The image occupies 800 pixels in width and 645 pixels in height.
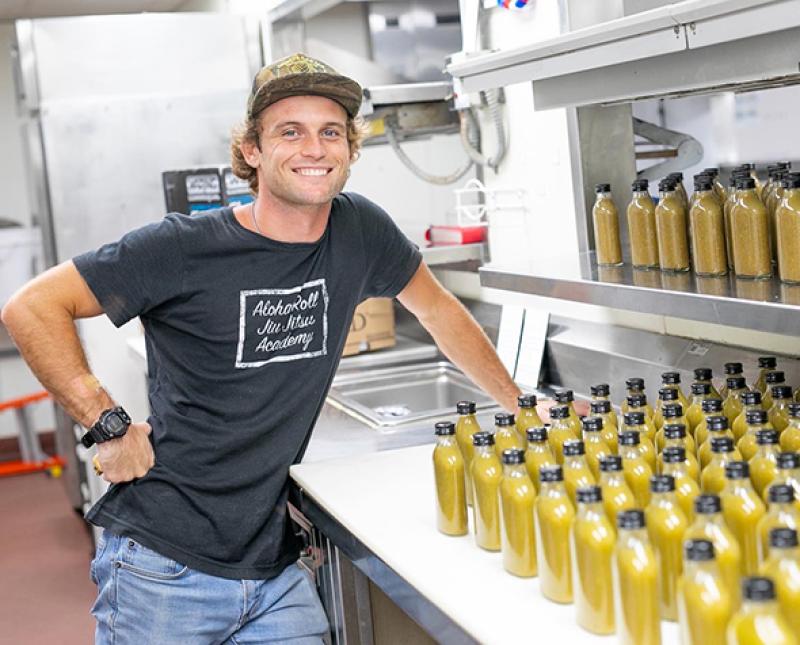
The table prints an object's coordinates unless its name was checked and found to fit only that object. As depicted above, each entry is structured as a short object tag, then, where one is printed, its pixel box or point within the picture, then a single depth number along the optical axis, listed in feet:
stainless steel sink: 13.47
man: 8.45
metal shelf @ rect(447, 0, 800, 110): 5.83
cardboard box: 14.82
